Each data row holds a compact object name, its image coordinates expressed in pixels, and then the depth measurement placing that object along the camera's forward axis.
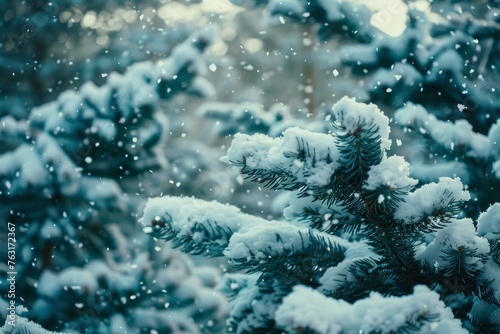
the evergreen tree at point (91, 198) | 2.94
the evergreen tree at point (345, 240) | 0.56
